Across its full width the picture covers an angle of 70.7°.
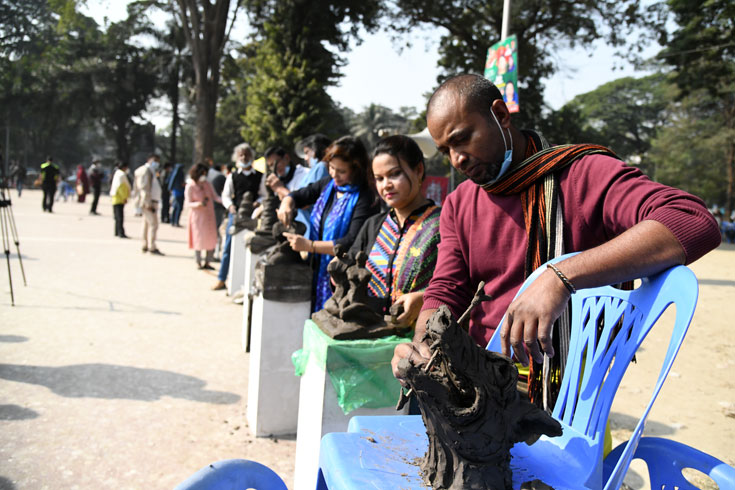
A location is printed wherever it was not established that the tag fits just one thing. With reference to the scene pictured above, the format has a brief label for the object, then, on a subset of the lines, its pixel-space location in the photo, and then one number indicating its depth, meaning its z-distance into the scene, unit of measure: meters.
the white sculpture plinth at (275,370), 3.54
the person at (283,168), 6.75
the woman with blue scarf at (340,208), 3.47
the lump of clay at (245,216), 7.20
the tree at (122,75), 34.40
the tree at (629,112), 48.06
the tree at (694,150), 31.08
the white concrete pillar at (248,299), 5.11
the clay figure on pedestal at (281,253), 3.67
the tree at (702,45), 15.74
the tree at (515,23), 16.98
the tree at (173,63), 32.66
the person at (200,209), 8.65
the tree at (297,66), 18.59
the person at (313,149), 5.40
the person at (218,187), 9.70
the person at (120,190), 11.12
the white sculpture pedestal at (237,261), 7.34
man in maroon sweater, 1.18
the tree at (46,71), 31.86
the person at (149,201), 9.98
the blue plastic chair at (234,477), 1.36
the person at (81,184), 22.38
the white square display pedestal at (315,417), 2.45
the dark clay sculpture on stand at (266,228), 5.20
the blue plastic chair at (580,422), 1.20
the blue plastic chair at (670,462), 1.41
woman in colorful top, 2.66
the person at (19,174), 24.48
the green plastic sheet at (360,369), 2.43
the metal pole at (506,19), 7.83
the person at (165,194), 17.27
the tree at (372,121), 49.59
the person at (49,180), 16.52
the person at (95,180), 16.00
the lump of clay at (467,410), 1.17
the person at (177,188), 14.05
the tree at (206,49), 15.20
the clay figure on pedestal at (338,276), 2.74
